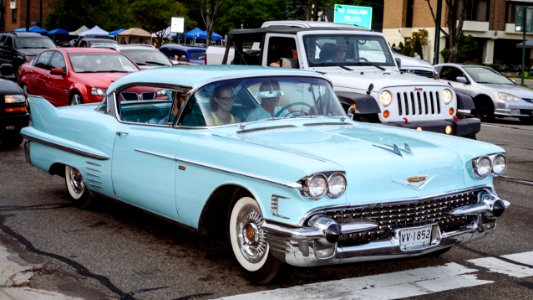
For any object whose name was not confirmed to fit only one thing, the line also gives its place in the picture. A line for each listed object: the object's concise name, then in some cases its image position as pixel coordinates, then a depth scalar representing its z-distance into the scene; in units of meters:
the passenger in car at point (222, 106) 6.66
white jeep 11.20
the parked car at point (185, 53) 27.77
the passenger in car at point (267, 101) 6.80
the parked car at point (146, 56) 20.64
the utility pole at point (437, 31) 32.31
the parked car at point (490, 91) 20.67
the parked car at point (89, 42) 32.94
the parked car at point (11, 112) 12.42
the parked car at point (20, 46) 29.53
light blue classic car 5.41
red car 16.14
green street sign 50.47
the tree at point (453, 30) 33.66
